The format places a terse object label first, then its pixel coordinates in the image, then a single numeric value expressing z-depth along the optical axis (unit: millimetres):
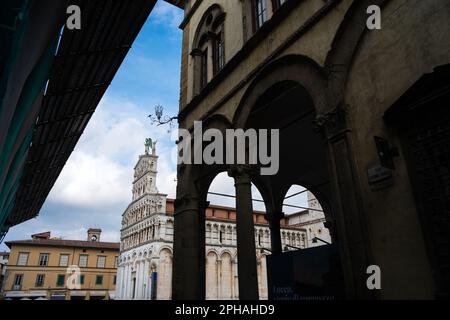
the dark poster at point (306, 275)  7125
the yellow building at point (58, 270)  44969
